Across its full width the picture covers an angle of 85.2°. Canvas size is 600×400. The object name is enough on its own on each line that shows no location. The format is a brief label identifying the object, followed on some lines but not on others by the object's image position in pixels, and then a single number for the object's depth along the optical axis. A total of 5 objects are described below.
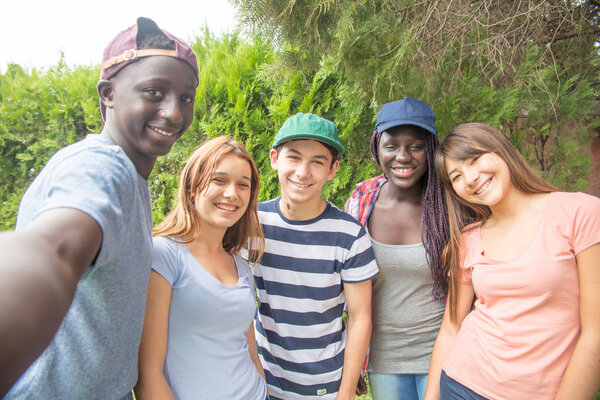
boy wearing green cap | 1.74
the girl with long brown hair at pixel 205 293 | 1.25
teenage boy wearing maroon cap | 0.48
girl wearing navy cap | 1.92
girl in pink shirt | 1.34
